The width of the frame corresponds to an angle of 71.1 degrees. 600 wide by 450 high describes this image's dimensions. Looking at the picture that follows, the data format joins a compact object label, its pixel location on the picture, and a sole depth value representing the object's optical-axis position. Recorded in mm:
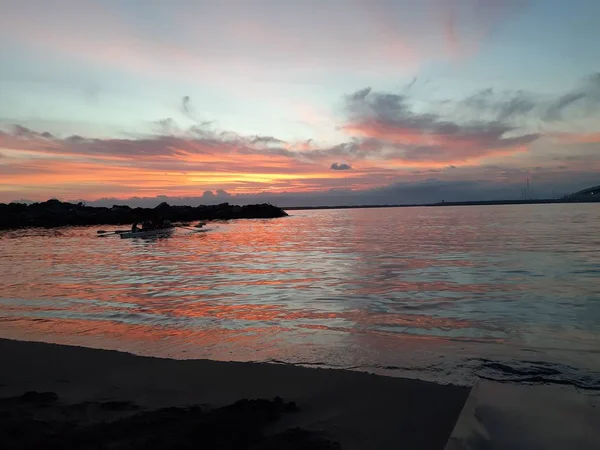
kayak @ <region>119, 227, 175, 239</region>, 42531
